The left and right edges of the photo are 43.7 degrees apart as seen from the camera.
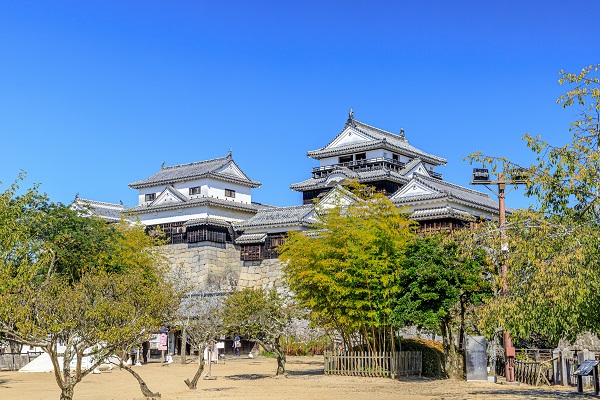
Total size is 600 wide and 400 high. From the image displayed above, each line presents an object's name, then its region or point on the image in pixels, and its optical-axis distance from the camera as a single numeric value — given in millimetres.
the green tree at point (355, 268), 27688
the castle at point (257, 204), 51781
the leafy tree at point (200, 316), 25456
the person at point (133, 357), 40906
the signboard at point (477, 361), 24984
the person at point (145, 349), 45644
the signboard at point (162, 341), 41912
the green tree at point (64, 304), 17625
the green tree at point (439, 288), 25203
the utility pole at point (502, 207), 23453
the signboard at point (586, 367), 19356
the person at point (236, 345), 46469
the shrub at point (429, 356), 29344
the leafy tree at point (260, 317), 31562
